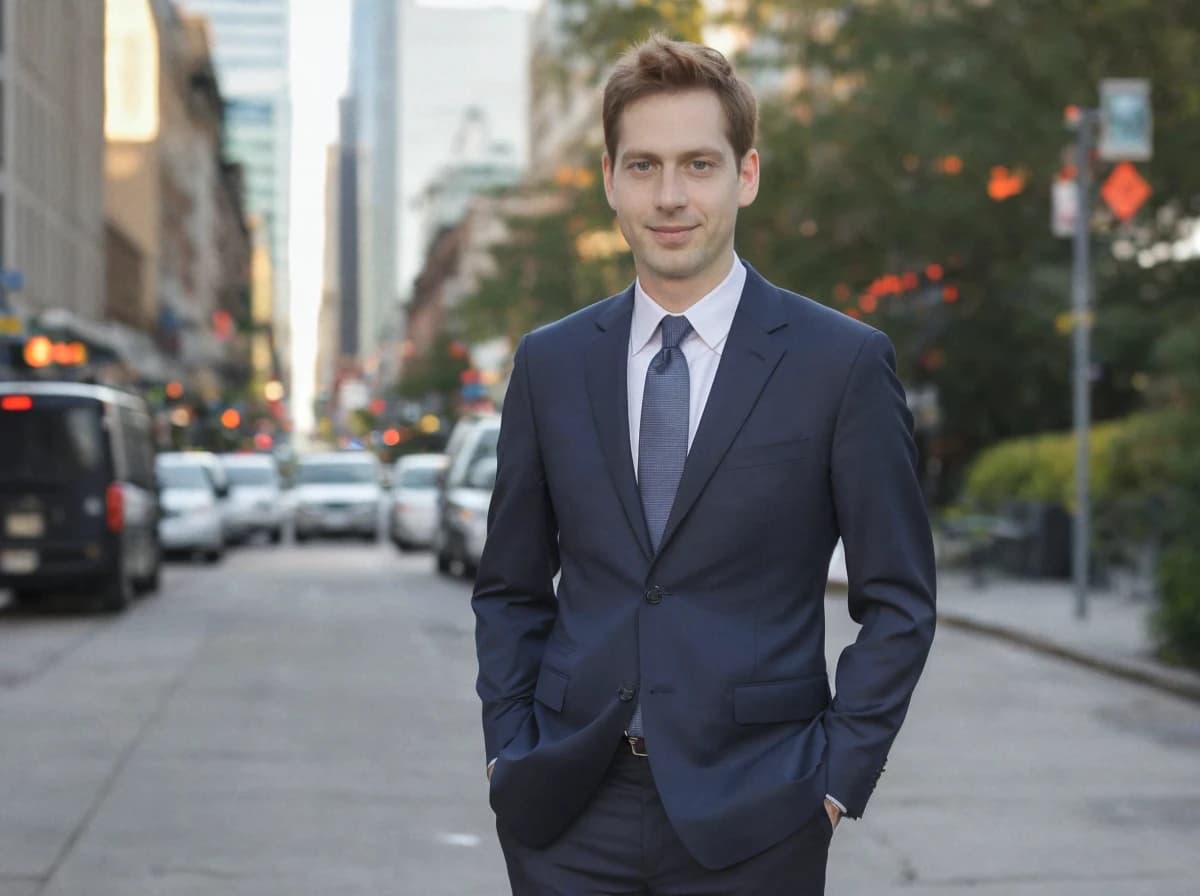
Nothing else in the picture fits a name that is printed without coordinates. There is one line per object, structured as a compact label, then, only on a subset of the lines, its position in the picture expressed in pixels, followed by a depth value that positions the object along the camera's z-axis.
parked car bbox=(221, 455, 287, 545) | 39.97
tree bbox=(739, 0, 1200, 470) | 27.11
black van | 19.39
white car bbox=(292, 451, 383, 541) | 40.03
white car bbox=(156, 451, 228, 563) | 31.22
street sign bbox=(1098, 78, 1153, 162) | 18.19
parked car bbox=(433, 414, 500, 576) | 24.14
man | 3.12
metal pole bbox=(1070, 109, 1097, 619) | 17.94
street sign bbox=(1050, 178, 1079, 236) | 18.81
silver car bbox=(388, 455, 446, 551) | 34.03
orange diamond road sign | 21.33
